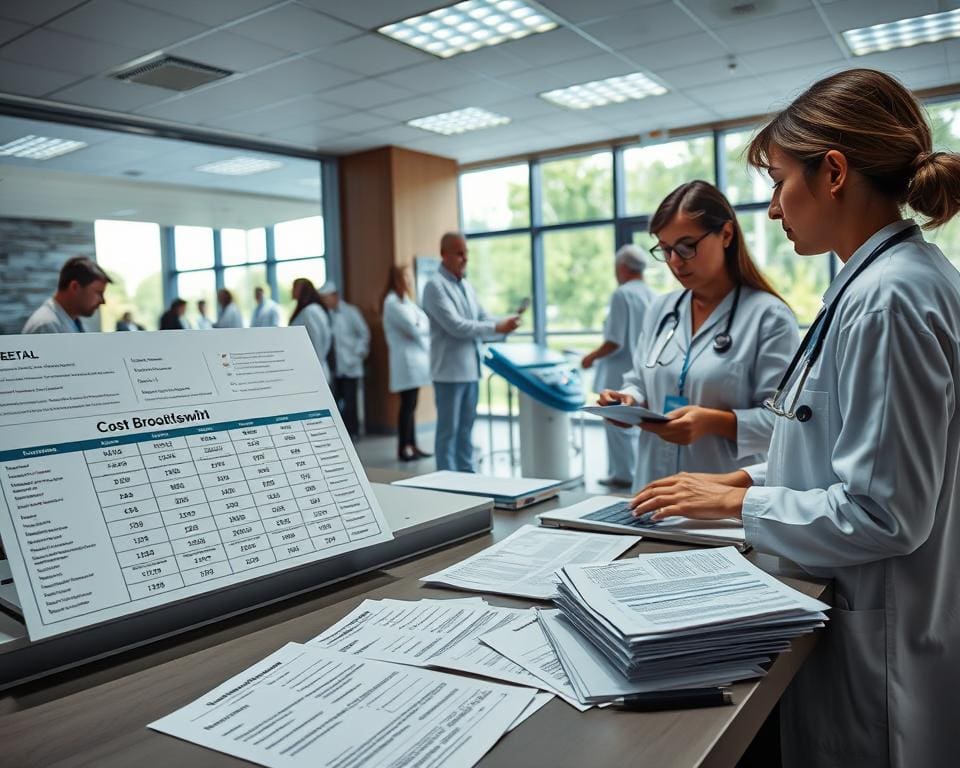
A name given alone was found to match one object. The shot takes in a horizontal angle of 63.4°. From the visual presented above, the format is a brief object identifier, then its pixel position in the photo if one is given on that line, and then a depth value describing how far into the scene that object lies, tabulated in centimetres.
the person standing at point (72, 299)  349
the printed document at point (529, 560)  101
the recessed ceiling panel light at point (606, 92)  546
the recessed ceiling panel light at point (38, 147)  522
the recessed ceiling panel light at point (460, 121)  614
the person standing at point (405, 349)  616
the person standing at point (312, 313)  638
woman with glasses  176
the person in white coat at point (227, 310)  660
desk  64
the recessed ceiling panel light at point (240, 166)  654
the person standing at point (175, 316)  609
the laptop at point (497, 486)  146
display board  79
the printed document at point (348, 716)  63
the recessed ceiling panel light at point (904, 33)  443
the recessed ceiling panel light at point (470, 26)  411
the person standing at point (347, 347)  695
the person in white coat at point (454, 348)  459
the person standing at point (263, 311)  691
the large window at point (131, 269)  565
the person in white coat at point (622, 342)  450
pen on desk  69
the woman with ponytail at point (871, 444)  90
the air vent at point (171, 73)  457
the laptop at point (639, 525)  115
